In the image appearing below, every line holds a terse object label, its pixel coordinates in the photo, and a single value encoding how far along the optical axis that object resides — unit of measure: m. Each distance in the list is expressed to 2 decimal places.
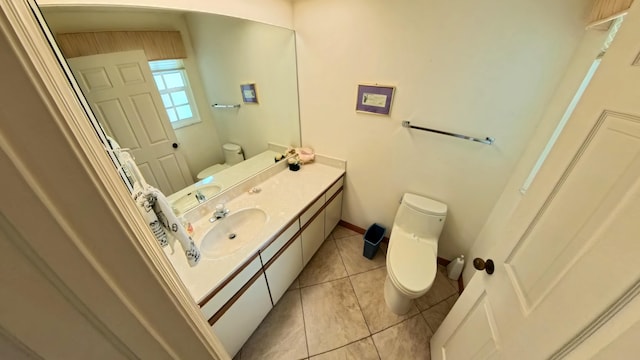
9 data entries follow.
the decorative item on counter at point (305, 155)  2.06
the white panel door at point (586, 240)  0.42
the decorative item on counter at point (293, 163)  2.00
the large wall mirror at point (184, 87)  0.90
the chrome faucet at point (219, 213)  1.41
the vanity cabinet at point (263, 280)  1.07
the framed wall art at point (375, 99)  1.55
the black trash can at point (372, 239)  1.93
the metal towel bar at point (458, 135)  1.36
